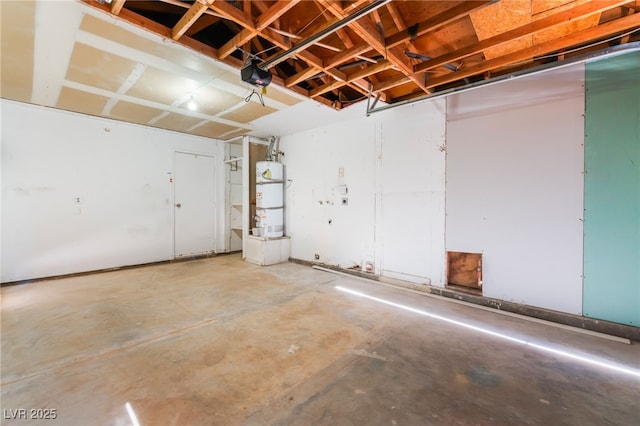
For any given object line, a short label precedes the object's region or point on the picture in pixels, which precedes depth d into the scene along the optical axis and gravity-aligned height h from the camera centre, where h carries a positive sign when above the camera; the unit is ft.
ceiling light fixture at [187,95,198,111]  11.97 +4.95
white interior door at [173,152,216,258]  17.84 +0.33
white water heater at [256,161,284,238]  17.03 +0.76
